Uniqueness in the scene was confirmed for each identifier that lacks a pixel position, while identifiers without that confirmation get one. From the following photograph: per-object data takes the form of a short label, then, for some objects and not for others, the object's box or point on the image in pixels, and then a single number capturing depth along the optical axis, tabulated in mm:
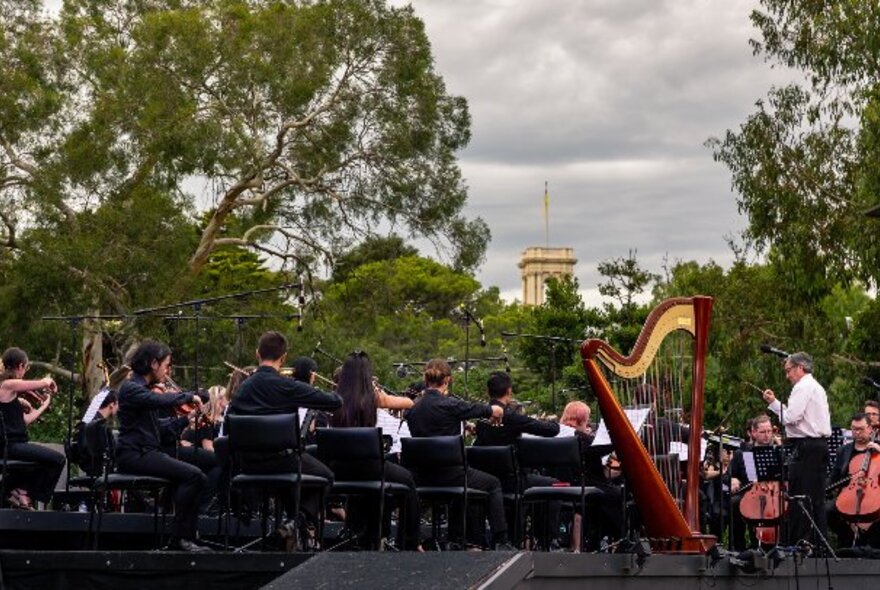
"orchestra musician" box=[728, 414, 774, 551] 15180
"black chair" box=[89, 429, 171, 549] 11625
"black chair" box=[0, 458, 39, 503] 12352
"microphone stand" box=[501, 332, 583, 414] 16109
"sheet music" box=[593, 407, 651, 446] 11250
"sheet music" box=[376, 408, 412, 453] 13180
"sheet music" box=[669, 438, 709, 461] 11602
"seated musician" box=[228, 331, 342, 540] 11289
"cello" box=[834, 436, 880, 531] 14836
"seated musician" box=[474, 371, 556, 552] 12828
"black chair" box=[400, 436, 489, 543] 12055
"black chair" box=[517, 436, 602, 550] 12203
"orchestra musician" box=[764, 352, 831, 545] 13969
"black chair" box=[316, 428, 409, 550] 11648
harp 10992
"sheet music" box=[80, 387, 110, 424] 12445
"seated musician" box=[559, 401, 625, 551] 13375
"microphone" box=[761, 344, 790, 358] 13495
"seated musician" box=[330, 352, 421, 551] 12219
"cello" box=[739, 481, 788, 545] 15312
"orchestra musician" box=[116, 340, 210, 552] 11523
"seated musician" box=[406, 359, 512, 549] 12500
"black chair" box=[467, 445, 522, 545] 12789
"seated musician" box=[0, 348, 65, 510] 12453
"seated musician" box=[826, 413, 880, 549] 15031
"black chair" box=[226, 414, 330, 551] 11086
